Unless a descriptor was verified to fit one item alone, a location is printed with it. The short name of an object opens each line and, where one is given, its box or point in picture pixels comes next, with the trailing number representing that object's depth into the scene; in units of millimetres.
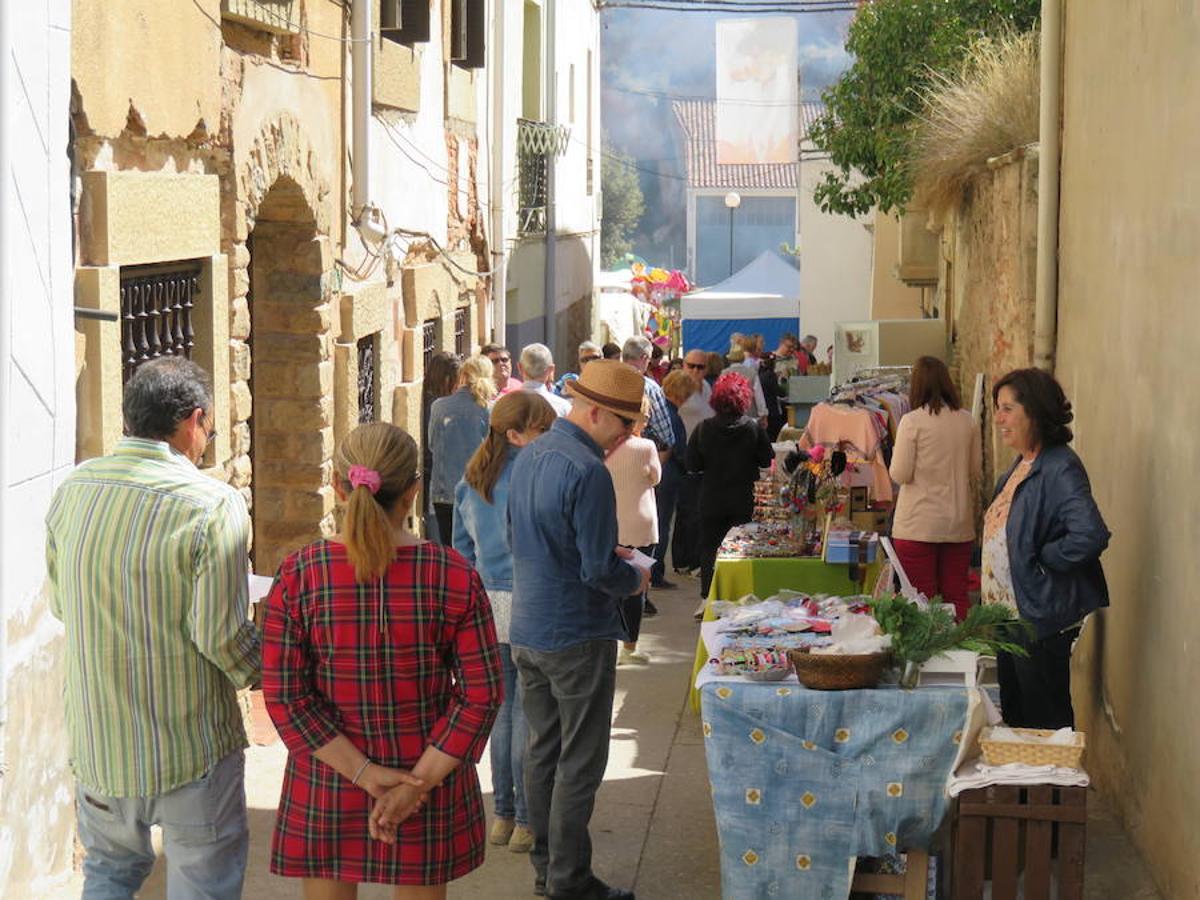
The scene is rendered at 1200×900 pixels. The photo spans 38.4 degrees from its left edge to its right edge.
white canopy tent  28891
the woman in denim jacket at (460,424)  9859
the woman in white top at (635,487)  8781
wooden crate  5215
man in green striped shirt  4129
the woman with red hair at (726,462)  10328
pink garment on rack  11125
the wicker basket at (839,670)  5387
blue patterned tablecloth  5391
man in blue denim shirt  5438
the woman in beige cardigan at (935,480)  8844
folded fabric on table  5234
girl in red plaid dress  4184
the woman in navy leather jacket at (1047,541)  5898
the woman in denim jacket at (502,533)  6168
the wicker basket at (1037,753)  5309
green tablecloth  8617
